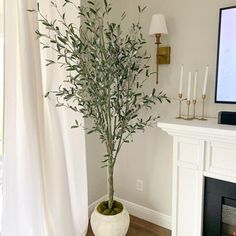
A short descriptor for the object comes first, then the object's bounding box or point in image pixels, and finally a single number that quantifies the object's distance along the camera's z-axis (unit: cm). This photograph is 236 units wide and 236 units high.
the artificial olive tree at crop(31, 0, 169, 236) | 173
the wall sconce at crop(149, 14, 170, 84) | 200
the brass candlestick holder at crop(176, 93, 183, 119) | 203
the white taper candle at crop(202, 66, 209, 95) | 187
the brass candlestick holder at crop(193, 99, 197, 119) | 197
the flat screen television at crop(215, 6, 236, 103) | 174
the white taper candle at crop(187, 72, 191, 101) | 196
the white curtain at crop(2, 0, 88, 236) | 160
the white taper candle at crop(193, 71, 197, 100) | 198
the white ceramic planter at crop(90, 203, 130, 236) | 192
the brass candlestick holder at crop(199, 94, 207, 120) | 197
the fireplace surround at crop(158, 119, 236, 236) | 166
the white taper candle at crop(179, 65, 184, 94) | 200
